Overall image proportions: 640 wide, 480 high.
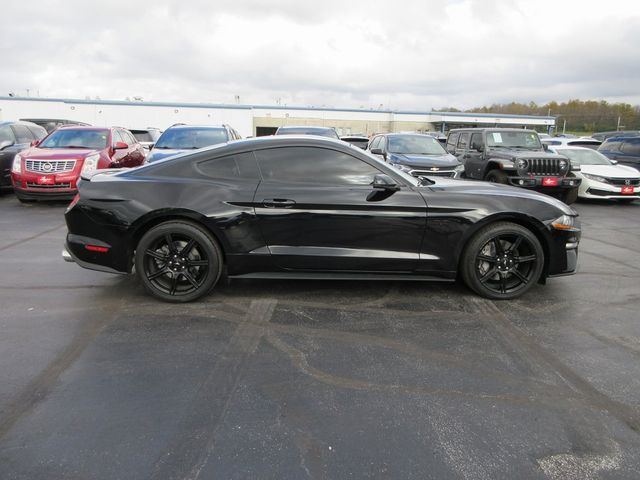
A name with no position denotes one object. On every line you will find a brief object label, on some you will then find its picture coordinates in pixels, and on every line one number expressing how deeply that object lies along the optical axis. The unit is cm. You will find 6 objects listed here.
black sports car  423
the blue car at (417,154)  1045
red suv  945
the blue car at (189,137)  1002
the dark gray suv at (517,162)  1057
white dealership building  4859
